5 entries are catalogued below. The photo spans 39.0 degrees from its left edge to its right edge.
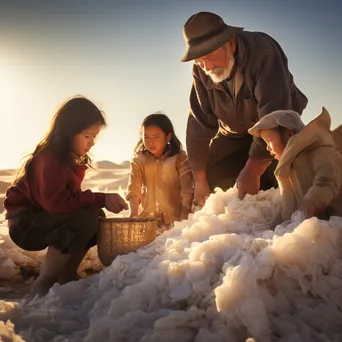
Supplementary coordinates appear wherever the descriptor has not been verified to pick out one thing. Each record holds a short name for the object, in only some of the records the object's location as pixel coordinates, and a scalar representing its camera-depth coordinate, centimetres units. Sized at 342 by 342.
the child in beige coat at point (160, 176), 478
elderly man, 370
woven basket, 333
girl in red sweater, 324
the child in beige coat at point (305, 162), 276
